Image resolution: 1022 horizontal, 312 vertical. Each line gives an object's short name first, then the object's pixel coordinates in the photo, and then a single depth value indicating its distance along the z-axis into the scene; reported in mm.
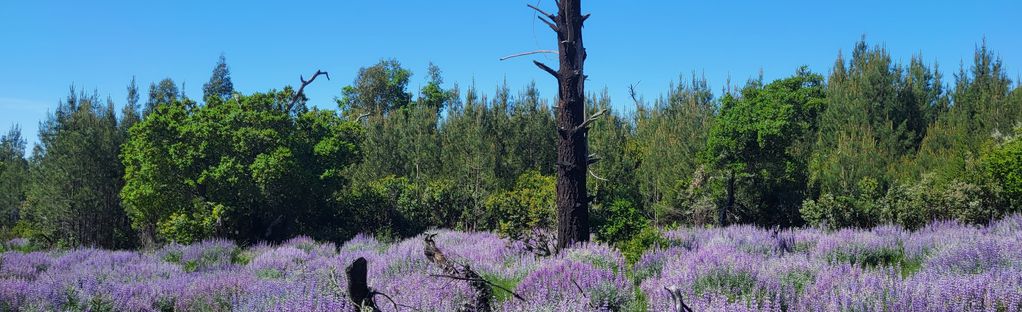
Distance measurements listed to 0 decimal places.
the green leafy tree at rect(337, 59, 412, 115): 53469
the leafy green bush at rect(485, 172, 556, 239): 15477
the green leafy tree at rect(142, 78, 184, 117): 46725
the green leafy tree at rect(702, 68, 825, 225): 15828
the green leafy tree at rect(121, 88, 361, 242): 15328
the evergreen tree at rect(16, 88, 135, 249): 18750
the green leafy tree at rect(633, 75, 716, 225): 19062
